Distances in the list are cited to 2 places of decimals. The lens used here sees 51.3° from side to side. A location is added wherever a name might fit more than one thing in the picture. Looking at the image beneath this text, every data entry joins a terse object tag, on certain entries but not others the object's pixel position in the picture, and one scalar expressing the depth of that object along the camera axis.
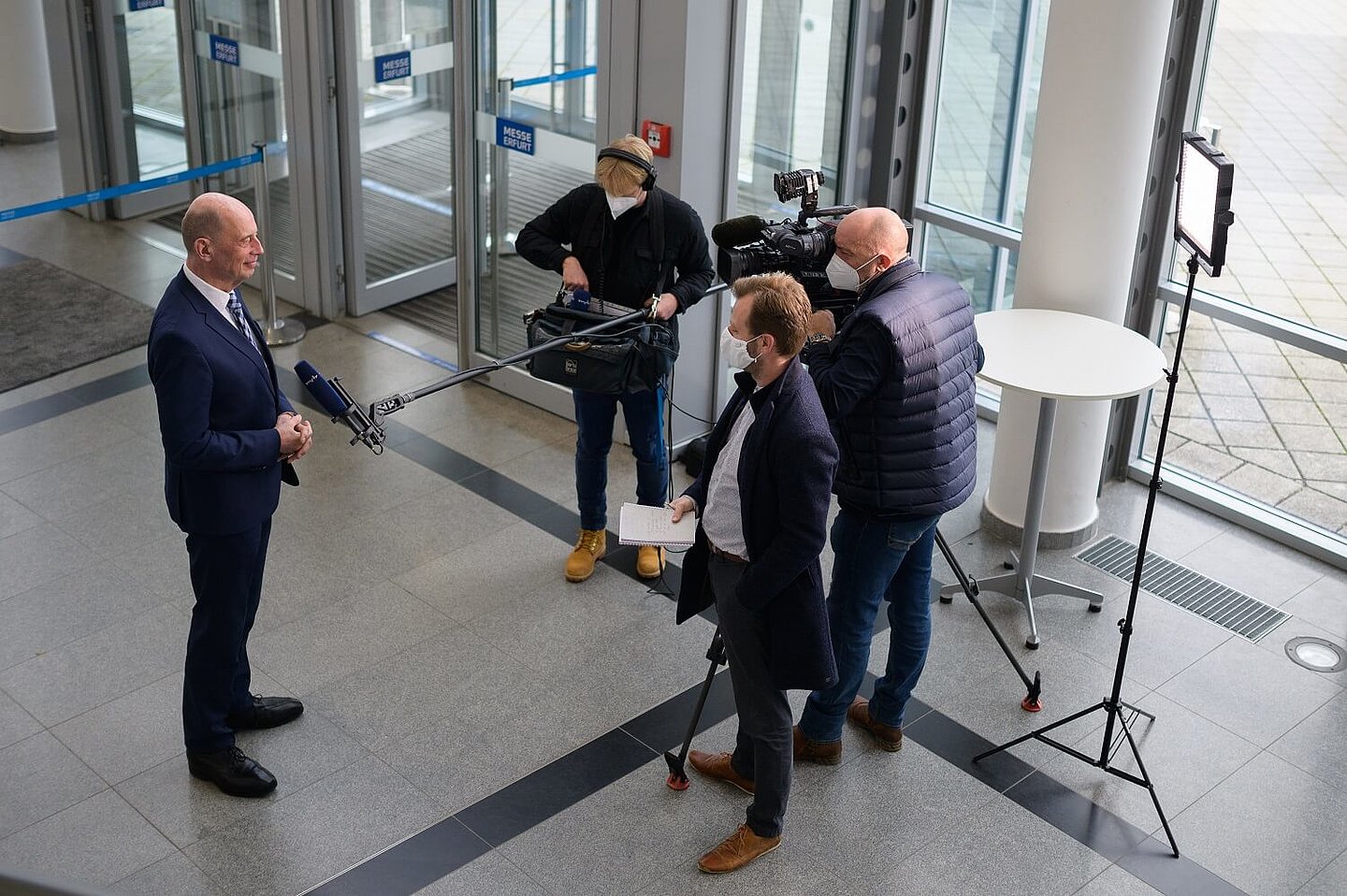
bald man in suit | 3.79
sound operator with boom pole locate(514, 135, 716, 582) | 4.98
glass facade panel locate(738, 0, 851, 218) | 6.29
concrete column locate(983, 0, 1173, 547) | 5.20
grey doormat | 7.27
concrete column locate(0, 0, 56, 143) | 8.07
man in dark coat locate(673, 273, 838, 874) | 3.59
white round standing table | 4.84
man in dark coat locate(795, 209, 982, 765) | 3.92
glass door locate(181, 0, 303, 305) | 7.72
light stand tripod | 4.14
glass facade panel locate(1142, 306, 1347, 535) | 6.04
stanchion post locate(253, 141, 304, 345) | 7.56
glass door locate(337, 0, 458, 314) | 7.57
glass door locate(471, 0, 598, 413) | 6.43
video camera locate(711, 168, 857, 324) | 4.34
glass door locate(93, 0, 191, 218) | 8.25
